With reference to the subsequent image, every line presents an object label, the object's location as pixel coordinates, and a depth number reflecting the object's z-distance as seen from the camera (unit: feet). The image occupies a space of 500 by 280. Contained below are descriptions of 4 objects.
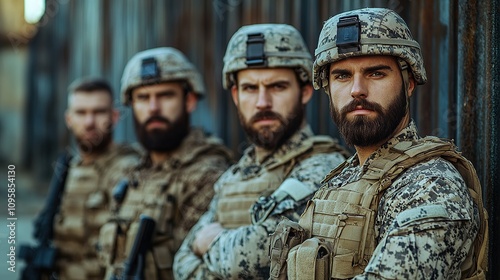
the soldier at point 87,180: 22.98
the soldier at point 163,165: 18.57
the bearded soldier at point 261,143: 14.87
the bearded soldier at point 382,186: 10.14
